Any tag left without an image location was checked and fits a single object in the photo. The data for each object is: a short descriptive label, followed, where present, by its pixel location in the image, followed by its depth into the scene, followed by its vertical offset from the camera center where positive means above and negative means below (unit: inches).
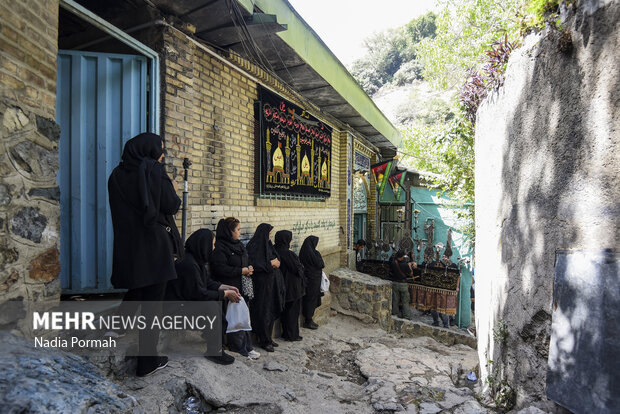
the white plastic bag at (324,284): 246.3 -48.9
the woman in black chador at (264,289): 181.8 -38.8
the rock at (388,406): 129.0 -69.2
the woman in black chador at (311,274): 239.0 -41.3
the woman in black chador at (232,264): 158.9 -23.2
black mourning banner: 218.8 +42.6
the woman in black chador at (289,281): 208.8 -39.7
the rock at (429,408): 122.8 -66.9
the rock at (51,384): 57.0 -29.9
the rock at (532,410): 94.8 -52.1
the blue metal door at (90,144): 129.3 +24.4
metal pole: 147.4 +5.8
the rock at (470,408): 115.6 -64.3
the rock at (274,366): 155.2 -65.8
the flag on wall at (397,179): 459.3 +39.6
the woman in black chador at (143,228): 102.5 -4.7
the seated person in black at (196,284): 130.3 -25.9
